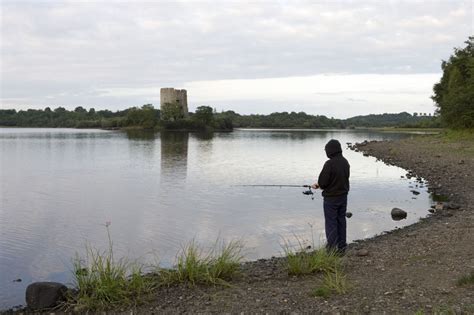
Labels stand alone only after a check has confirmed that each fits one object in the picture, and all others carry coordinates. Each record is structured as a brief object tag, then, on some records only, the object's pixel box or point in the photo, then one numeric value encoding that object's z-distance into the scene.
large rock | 8.09
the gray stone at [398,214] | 17.19
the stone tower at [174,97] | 171.19
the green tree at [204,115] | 155.25
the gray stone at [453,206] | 17.10
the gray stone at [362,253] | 10.44
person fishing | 9.71
